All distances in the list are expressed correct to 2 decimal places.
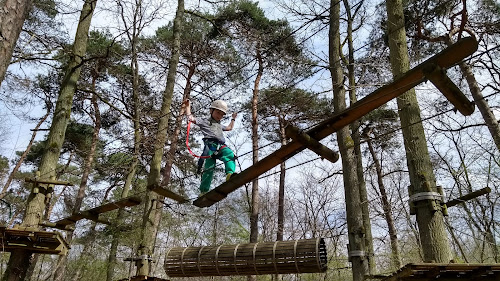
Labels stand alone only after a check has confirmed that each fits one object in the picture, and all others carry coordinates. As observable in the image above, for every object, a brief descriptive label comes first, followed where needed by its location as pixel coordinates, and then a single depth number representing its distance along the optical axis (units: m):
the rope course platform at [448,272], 3.35
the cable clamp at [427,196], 4.22
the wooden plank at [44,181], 5.90
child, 4.78
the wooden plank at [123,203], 5.38
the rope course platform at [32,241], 5.16
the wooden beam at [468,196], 4.52
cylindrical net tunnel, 4.30
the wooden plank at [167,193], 4.98
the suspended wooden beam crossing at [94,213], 5.45
